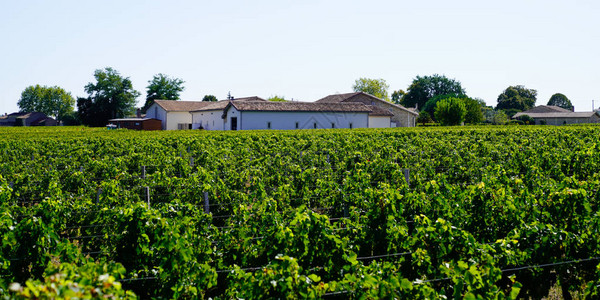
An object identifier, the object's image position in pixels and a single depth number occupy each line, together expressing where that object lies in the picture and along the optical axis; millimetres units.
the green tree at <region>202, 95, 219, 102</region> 93275
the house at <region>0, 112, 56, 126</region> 102688
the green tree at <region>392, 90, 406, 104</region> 109475
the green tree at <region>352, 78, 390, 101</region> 101312
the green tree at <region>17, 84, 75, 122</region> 116875
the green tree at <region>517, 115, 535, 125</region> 69688
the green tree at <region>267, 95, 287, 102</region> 91444
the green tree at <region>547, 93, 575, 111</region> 124125
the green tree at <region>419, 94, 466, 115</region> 80750
